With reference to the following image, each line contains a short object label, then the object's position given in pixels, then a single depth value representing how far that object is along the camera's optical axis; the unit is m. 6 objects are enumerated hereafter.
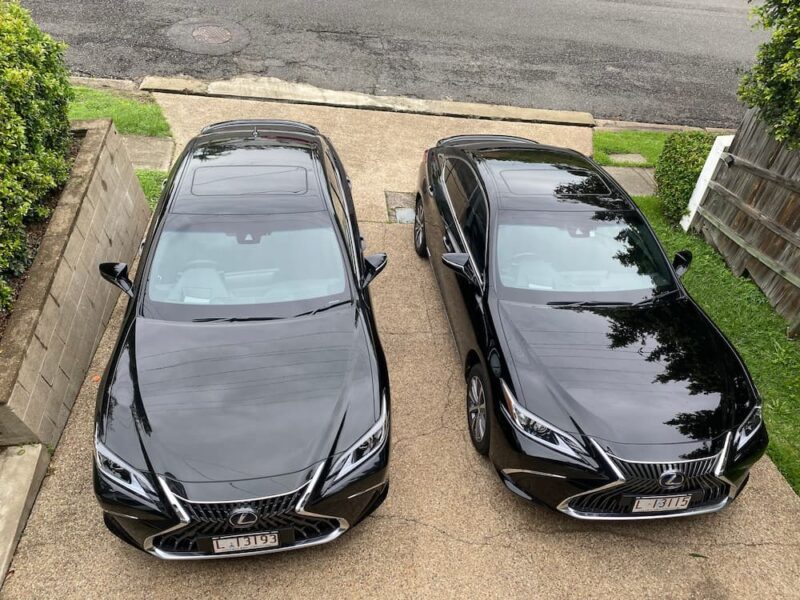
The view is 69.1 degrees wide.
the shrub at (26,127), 4.46
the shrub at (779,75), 5.23
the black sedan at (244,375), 3.23
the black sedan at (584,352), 3.60
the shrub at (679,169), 7.32
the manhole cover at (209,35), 10.42
